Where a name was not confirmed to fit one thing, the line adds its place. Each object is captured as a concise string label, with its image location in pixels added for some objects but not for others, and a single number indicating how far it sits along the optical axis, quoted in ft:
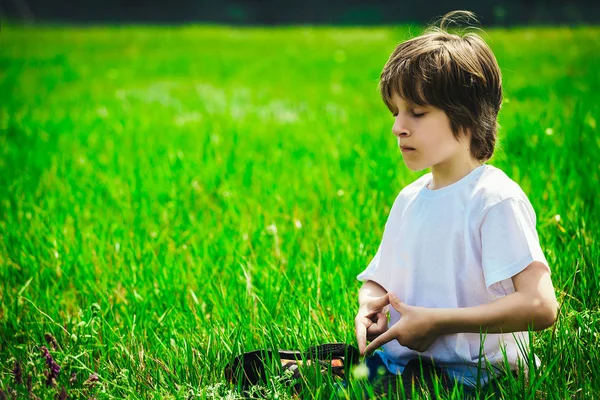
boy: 9.16
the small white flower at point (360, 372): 9.27
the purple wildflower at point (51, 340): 9.80
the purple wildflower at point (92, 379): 9.52
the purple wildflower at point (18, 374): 9.24
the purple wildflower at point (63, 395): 9.26
